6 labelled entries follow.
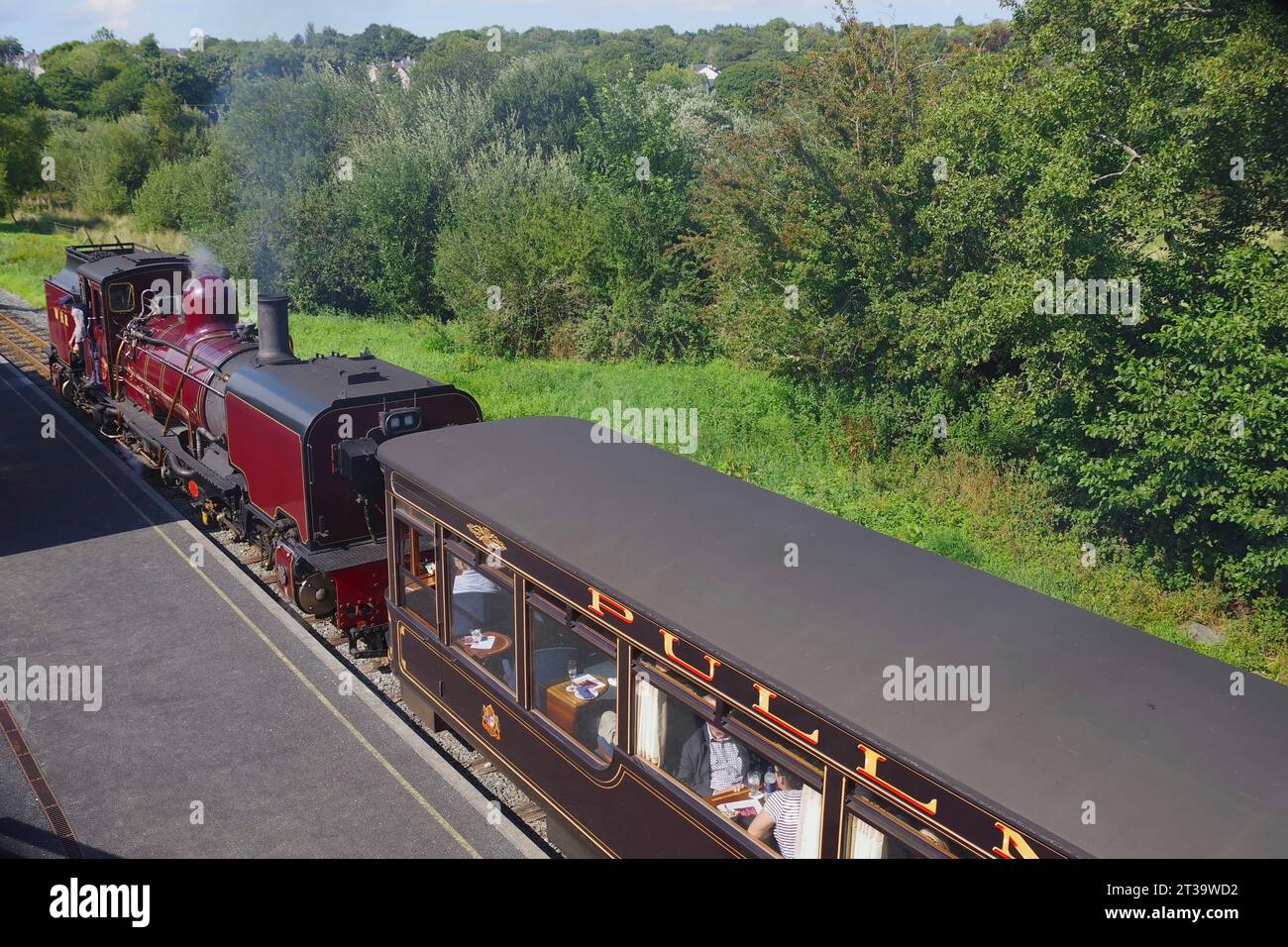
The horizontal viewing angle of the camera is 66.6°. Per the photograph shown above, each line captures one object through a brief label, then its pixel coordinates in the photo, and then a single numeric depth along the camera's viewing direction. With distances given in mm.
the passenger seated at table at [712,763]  5348
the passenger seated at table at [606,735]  6215
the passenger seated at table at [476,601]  7156
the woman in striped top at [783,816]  4902
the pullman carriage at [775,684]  3787
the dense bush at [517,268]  24750
